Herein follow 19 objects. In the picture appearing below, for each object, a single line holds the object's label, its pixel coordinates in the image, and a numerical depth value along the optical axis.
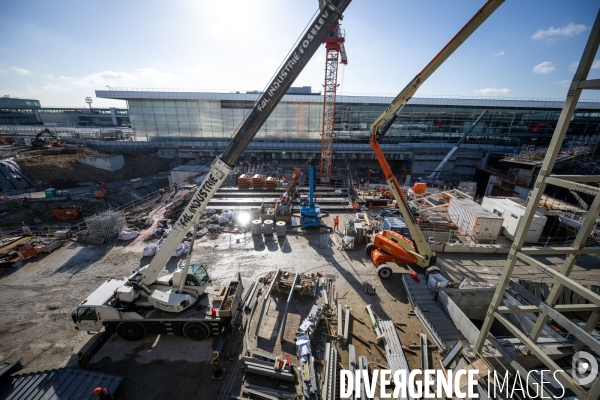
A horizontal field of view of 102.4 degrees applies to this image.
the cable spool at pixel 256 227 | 17.34
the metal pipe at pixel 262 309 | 9.88
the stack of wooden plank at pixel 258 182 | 25.97
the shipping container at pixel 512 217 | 16.14
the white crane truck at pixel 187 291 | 8.55
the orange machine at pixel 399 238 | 10.86
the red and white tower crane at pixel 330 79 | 26.75
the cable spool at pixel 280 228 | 17.23
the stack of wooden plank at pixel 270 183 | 26.02
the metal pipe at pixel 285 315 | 9.54
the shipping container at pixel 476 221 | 16.58
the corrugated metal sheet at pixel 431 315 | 9.34
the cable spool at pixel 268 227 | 17.59
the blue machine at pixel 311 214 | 18.22
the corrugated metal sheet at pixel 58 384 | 6.86
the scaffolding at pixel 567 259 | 5.18
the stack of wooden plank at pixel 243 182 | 26.03
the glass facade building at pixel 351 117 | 40.59
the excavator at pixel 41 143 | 38.12
